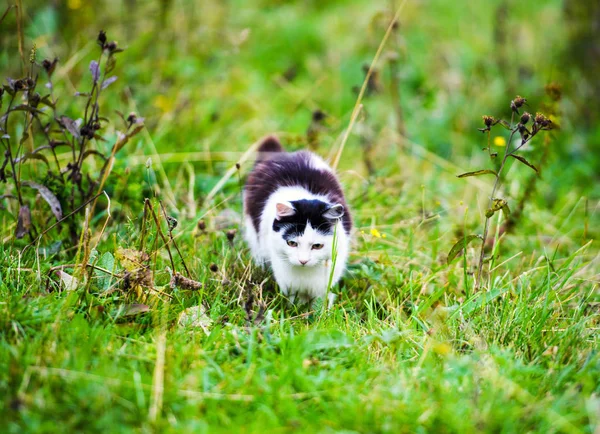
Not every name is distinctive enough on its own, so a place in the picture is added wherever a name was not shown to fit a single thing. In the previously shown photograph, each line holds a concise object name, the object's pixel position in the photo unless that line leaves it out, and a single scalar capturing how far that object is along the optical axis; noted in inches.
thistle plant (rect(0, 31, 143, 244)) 230.8
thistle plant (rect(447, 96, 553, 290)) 214.2
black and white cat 240.4
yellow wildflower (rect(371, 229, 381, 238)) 267.9
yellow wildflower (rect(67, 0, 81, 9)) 401.4
